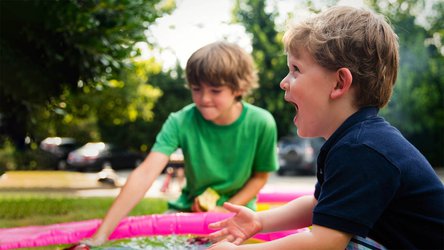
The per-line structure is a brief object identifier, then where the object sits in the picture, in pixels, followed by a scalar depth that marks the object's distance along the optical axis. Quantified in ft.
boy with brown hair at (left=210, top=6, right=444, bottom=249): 4.43
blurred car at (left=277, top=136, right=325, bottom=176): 49.90
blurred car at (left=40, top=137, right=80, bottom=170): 66.63
